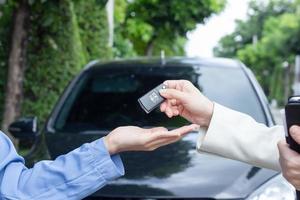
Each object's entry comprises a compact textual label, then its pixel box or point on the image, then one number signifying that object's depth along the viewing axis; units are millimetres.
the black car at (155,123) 3123
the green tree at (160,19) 12156
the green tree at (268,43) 40812
